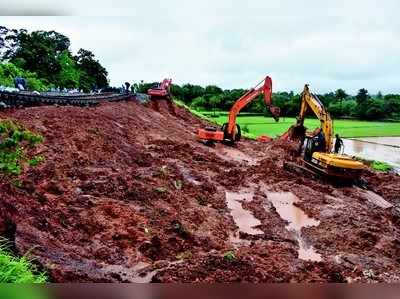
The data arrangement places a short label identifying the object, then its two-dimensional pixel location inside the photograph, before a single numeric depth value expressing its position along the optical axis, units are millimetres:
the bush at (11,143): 4078
